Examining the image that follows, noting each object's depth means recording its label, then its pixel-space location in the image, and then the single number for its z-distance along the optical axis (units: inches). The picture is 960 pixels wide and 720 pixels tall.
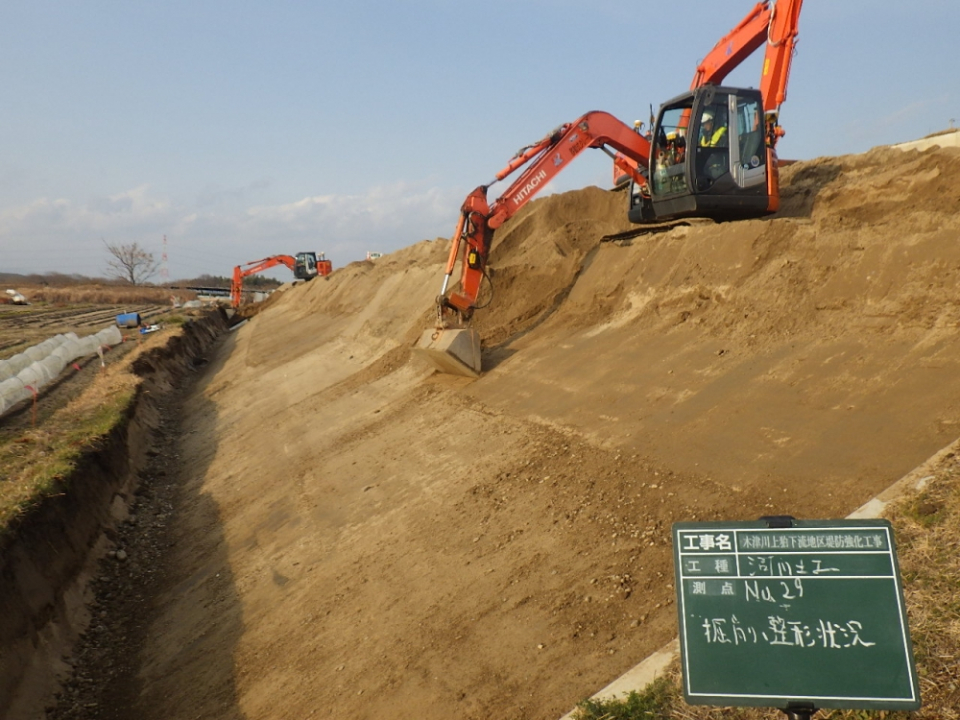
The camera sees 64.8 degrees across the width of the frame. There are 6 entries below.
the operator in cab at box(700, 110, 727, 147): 490.0
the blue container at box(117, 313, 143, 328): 1406.3
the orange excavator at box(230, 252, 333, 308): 1909.6
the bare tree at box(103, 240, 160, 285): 4289.4
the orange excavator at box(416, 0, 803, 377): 487.2
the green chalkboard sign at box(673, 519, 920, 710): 114.8
